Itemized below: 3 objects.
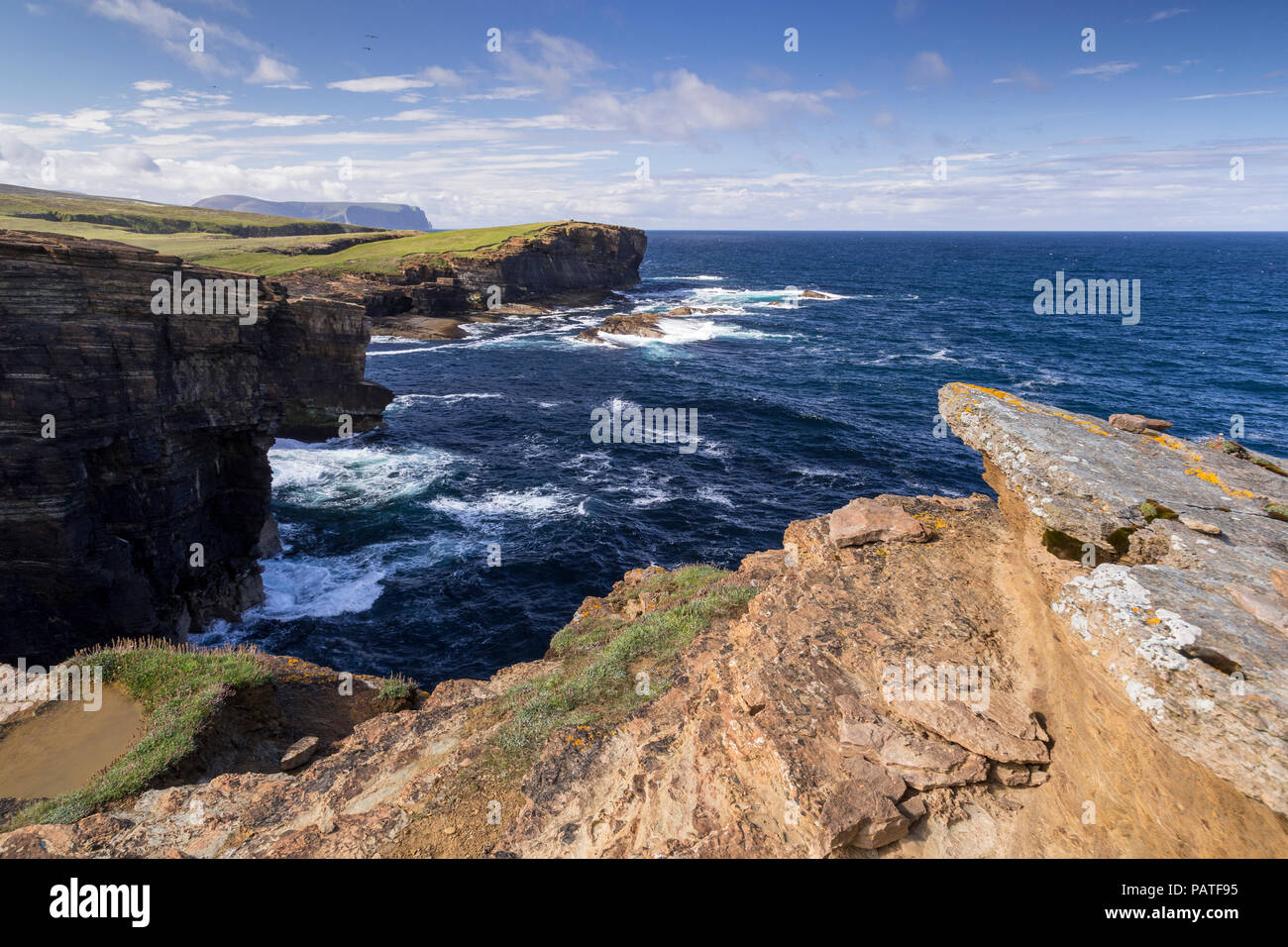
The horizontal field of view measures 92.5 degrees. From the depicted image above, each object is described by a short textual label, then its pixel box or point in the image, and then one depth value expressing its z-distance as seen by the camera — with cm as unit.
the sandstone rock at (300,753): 1409
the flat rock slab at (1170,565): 561
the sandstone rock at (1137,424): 1252
